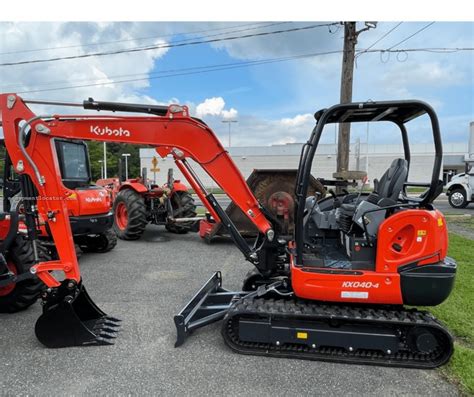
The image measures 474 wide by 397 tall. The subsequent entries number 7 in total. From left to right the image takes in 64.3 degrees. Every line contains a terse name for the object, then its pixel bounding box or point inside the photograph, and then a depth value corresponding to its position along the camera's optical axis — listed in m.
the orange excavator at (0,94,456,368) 3.60
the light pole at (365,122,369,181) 35.35
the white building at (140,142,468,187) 38.78
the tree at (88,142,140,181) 57.06
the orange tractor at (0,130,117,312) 4.59
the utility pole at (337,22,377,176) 10.45
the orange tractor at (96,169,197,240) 9.33
